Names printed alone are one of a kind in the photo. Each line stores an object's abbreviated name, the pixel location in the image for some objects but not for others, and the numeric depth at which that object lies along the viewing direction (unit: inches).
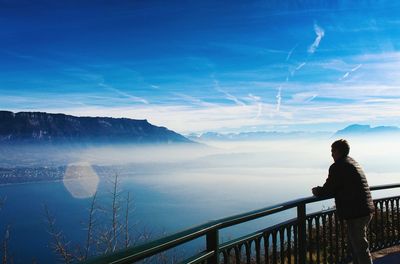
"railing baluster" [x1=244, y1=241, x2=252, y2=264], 166.1
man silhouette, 203.5
